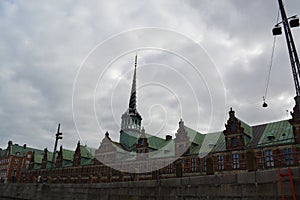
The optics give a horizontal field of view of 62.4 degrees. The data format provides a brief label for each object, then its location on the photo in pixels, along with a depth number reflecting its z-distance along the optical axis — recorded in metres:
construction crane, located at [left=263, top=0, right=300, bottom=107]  14.45
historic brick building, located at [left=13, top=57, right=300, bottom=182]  35.38
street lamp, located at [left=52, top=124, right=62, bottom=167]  40.09
